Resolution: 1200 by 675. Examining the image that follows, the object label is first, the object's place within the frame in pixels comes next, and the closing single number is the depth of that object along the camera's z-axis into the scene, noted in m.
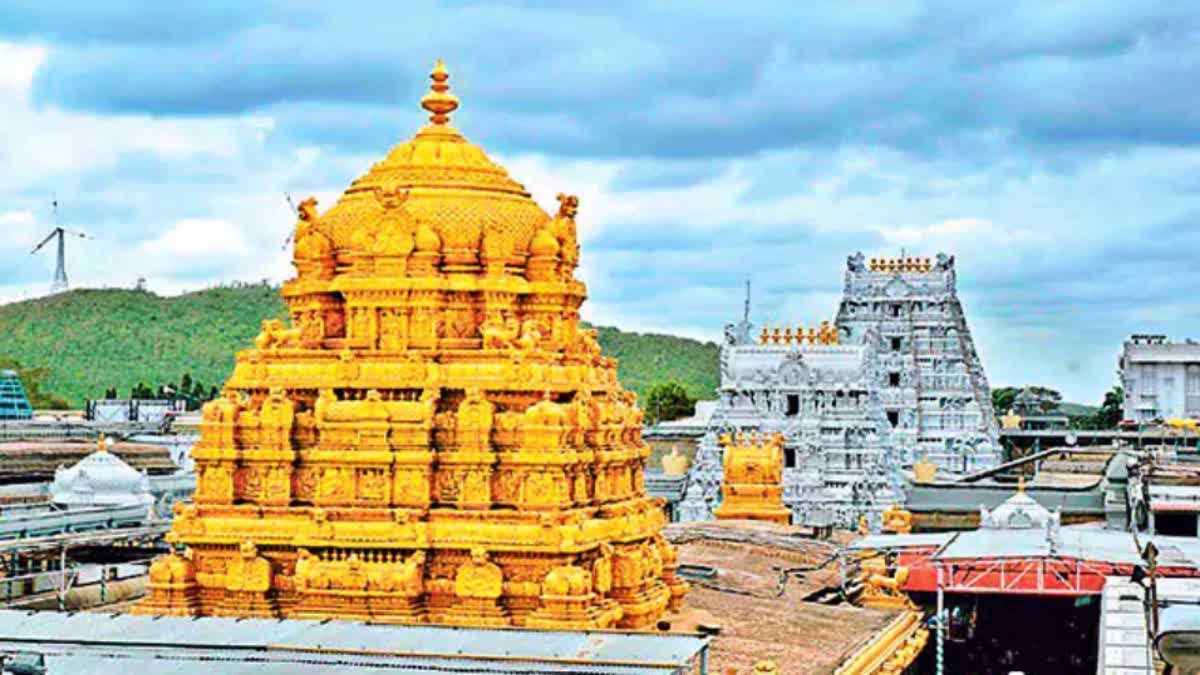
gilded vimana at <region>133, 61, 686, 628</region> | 23.20
